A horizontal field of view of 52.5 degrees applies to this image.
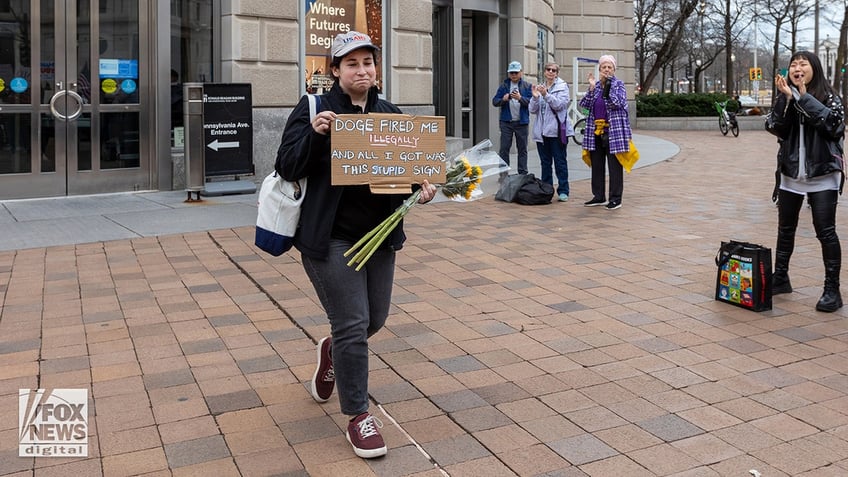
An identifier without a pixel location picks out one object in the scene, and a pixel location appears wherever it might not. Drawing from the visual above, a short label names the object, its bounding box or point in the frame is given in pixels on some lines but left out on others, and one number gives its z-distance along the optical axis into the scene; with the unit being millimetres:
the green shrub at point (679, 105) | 37344
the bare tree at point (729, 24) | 45375
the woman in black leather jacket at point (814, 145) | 6066
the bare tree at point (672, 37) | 43094
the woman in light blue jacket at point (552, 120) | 11961
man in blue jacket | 13273
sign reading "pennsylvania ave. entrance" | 11336
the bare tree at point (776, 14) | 43438
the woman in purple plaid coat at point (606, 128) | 11016
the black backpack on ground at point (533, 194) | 11492
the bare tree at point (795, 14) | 42953
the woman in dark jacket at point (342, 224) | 3670
